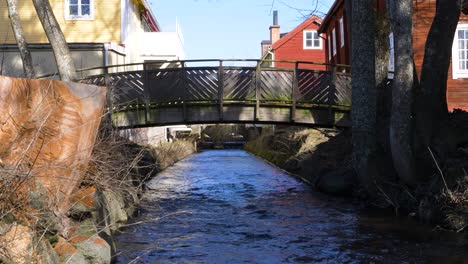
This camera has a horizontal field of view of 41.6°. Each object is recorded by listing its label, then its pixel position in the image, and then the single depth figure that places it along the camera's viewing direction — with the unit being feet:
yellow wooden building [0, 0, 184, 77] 81.10
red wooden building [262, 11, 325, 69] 163.22
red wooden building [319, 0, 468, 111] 69.62
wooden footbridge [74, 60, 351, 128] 61.62
